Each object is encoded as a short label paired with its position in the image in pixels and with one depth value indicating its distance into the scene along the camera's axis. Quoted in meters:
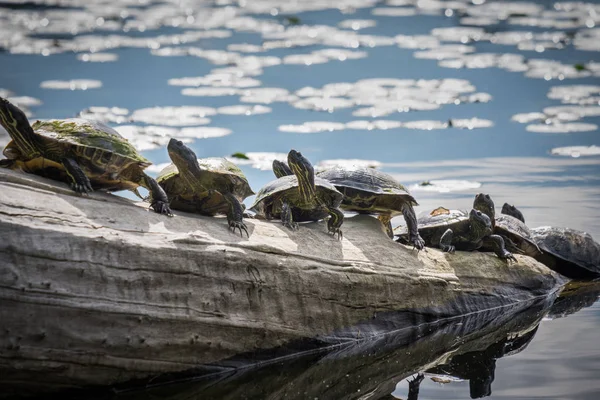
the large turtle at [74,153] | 6.34
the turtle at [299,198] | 7.49
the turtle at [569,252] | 10.31
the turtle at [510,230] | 9.50
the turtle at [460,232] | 8.79
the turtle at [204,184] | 6.93
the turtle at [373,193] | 8.33
